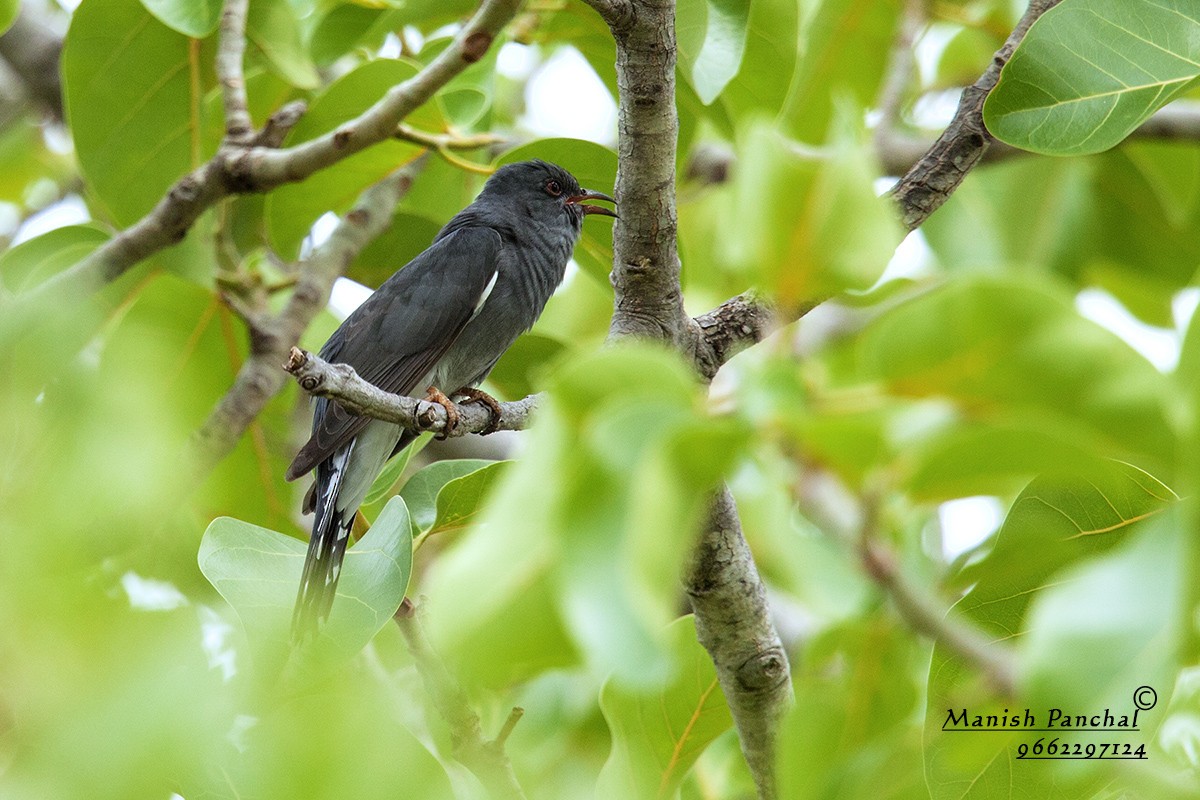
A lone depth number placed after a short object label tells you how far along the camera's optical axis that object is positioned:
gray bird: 7.86
